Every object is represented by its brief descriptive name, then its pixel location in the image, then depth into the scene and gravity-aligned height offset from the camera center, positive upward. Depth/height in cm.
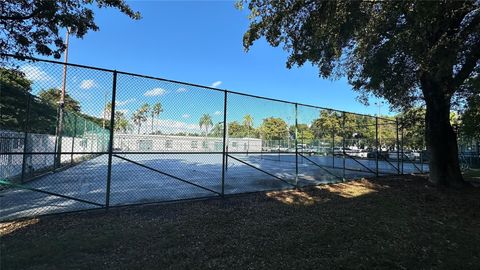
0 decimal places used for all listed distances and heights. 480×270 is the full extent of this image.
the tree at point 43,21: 618 +263
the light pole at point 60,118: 890 +67
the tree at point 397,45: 702 +293
